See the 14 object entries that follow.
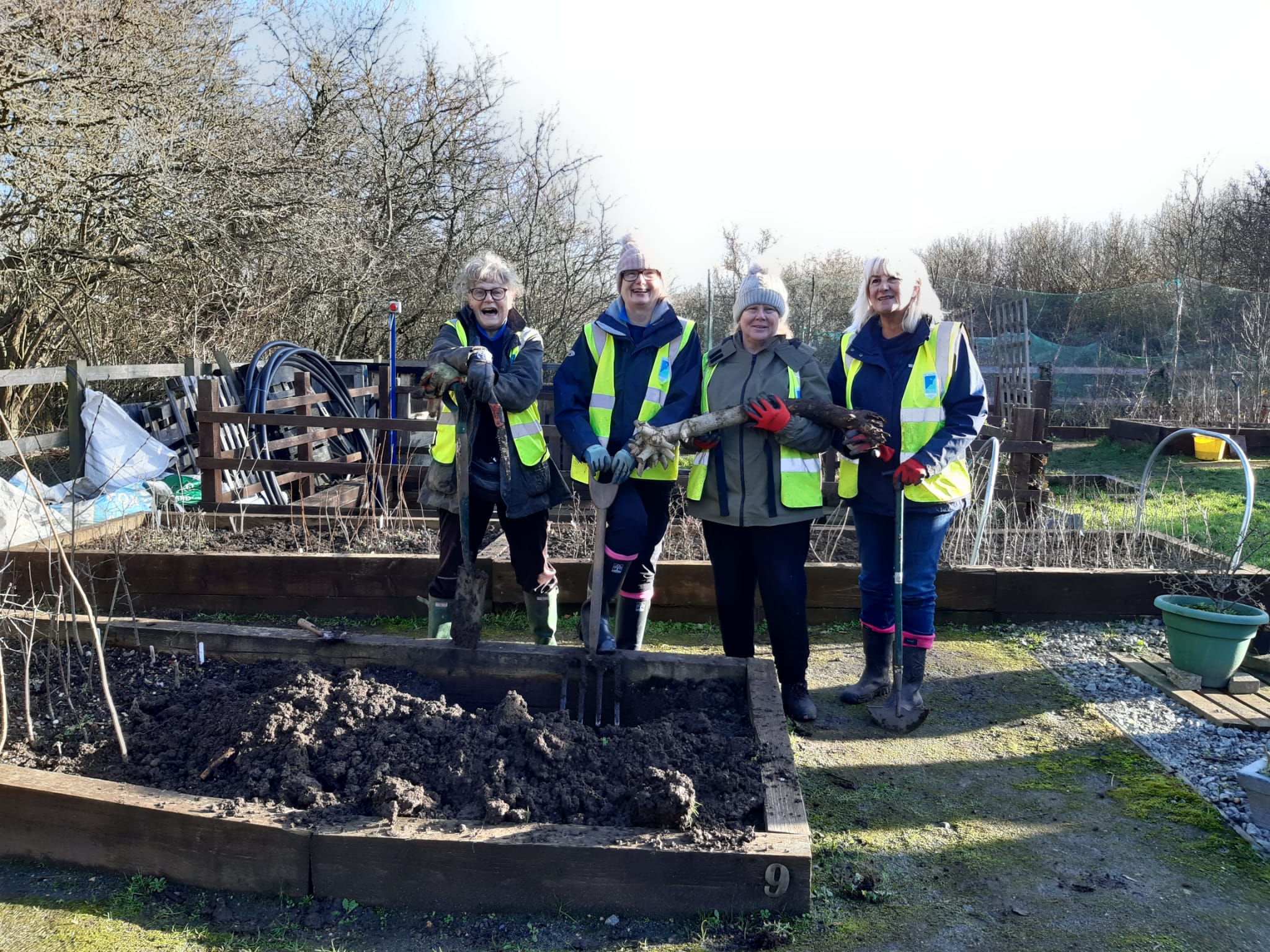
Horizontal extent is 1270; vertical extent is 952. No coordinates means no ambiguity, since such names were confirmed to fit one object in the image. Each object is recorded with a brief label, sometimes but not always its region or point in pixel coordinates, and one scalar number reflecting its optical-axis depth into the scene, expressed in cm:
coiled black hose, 684
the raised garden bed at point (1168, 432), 1144
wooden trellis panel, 1273
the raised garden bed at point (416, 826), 225
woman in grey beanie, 352
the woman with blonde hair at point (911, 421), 362
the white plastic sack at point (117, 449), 700
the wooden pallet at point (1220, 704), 372
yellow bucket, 1073
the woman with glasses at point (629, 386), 356
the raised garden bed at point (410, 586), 496
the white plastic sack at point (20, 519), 542
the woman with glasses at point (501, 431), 364
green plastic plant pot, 395
